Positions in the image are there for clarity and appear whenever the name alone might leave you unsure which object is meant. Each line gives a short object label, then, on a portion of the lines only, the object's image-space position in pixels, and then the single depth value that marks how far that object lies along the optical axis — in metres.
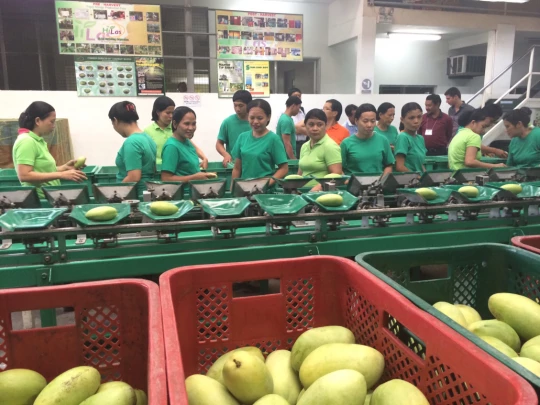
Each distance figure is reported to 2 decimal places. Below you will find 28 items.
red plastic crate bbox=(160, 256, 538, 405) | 0.77
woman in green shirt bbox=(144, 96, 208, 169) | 3.27
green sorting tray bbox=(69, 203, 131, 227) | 1.58
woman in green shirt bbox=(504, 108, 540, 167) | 3.50
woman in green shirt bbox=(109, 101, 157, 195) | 2.48
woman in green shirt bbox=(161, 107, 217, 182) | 2.65
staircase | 6.92
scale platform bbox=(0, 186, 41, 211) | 1.82
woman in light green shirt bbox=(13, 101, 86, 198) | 2.44
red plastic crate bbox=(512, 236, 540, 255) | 1.24
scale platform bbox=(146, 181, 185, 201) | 1.97
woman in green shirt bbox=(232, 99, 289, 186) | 2.69
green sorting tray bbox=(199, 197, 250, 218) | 1.71
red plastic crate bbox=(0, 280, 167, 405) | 0.96
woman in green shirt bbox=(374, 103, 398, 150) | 3.59
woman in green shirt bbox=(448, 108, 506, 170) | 3.24
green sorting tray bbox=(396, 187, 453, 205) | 1.95
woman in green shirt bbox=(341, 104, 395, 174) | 2.85
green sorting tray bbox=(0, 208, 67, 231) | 1.53
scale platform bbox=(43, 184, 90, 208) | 1.88
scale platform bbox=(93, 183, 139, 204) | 1.96
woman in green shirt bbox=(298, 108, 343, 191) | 2.77
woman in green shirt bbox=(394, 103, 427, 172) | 3.14
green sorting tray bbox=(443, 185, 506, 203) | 1.99
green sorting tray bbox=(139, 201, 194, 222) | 1.65
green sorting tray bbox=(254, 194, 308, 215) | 1.76
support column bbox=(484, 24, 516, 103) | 7.89
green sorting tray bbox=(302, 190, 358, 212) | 1.82
